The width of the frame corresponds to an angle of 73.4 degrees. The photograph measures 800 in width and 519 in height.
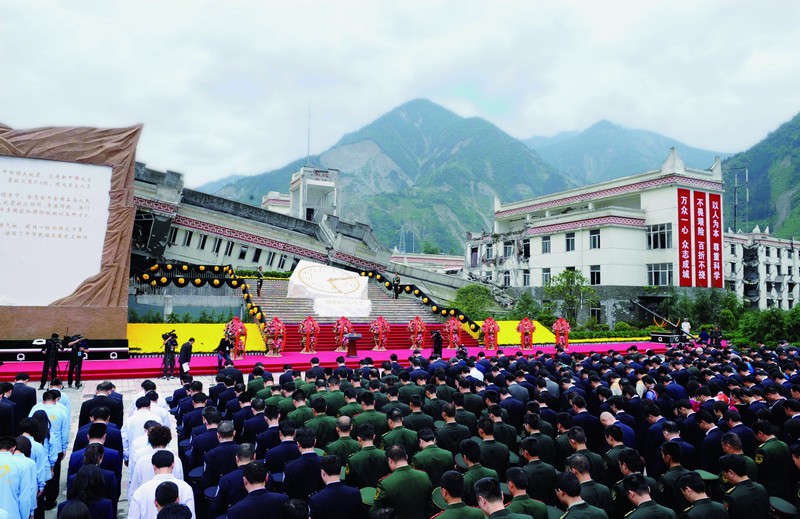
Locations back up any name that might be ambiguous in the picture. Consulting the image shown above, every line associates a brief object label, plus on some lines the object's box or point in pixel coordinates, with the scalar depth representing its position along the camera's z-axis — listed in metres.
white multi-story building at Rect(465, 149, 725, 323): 33.69
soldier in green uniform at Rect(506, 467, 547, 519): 3.97
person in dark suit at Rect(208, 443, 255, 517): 4.50
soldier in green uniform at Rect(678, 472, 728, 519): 3.96
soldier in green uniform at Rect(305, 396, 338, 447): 6.48
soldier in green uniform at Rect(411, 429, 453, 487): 5.11
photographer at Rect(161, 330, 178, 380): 15.48
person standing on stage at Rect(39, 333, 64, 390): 13.19
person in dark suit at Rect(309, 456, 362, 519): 4.19
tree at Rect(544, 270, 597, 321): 31.42
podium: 19.12
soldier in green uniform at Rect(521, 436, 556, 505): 4.89
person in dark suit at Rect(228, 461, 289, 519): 3.91
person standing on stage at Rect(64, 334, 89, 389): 13.82
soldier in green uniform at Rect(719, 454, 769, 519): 4.29
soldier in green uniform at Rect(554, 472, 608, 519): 3.74
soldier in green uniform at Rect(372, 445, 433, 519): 4.38
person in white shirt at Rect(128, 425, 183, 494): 5.02
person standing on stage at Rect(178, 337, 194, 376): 13.91
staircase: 21.25
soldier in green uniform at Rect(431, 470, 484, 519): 3.68
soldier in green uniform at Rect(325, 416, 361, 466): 5.55
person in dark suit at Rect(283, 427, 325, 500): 4.91
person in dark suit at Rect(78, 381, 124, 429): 7.05
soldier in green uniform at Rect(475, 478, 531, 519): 3.56
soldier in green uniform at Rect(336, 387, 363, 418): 6.94
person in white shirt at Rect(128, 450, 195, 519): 4.23
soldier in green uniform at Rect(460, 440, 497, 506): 4.41
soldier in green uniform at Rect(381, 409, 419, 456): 5.88
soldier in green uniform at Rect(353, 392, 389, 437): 6.67
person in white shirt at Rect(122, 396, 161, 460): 6.52
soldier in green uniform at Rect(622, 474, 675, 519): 3.80
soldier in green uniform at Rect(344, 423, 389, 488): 5.05
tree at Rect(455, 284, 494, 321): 29.19
